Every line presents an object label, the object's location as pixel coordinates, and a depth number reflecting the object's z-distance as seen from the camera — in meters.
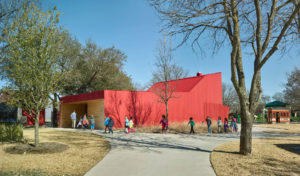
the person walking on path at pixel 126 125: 15.52
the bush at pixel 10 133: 11.86
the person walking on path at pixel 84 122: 20.25
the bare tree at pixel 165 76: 18.61
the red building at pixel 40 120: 27.52
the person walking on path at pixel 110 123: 15.31
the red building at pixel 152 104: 19.47
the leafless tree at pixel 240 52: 8.05
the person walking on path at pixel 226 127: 17.05
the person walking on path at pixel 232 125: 17.65
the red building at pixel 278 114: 34.84
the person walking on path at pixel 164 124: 15.43
